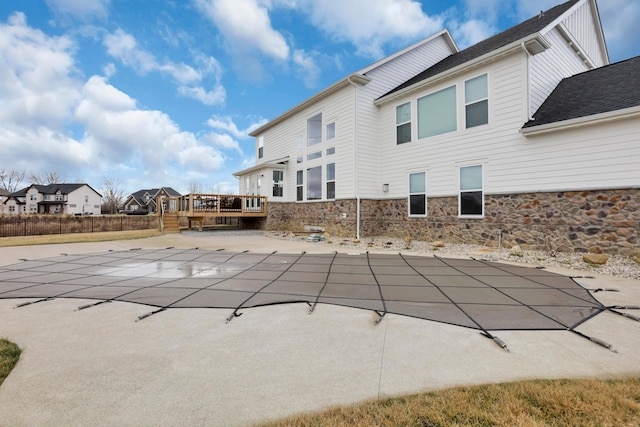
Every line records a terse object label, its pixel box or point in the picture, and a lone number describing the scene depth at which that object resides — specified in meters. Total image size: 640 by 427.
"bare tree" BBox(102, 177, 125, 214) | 54.39
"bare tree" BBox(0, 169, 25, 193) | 45.86
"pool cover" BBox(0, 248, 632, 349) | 3.28
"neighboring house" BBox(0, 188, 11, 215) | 41.02
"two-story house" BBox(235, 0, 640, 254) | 6.58
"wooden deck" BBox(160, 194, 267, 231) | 14.07
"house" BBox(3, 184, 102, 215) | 44.78
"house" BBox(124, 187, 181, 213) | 49.91
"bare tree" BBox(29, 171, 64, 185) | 48.81
